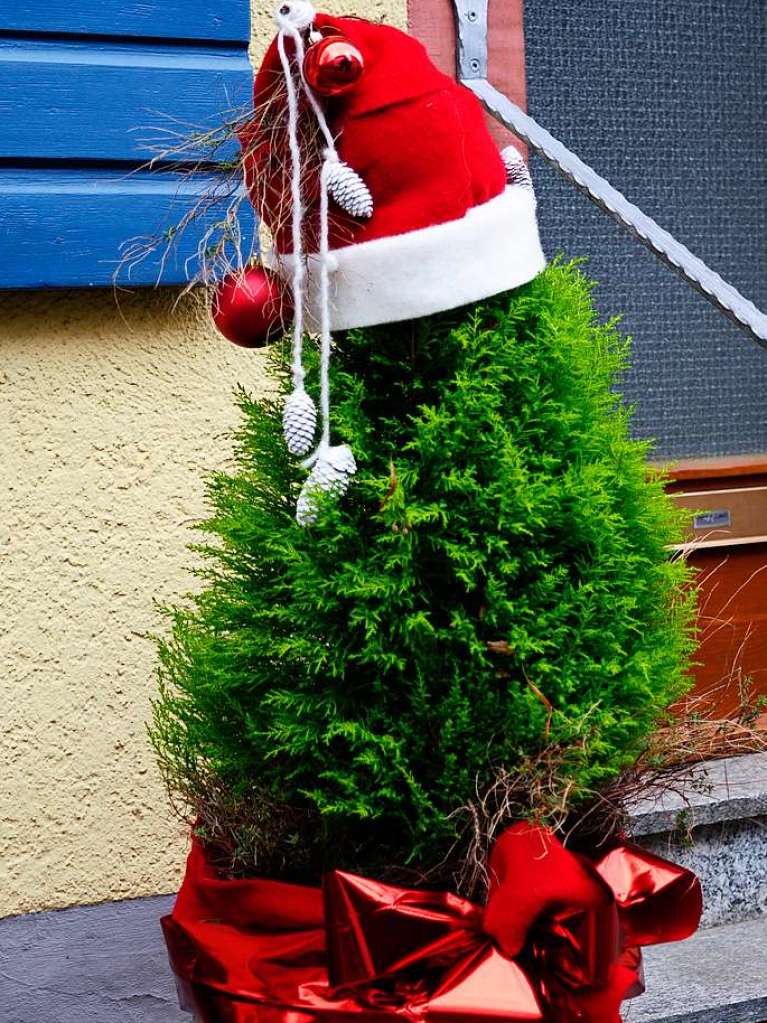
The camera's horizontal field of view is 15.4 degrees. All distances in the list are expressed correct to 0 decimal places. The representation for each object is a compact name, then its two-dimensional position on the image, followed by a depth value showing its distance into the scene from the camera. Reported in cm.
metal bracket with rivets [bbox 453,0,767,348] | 307
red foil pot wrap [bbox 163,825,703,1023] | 239
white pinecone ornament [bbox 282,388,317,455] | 245
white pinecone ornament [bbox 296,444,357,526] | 243
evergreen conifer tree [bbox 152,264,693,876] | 243
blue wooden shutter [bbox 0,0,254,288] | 307
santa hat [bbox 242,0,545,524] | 245
